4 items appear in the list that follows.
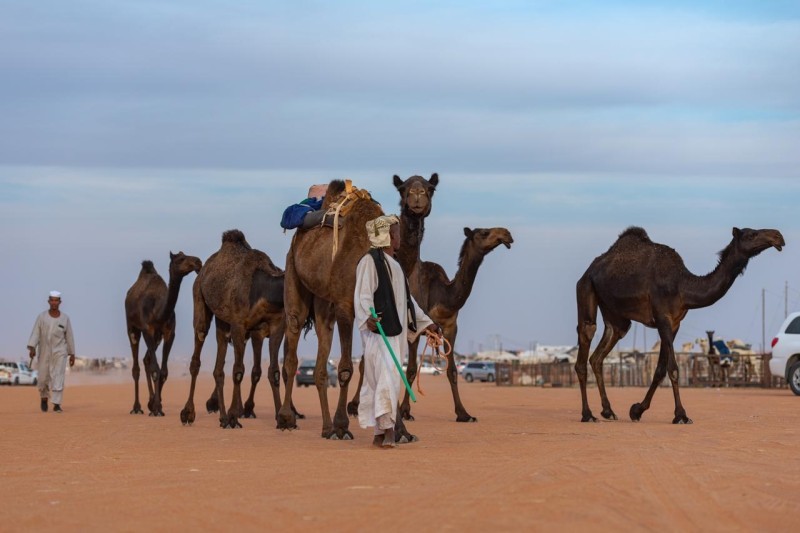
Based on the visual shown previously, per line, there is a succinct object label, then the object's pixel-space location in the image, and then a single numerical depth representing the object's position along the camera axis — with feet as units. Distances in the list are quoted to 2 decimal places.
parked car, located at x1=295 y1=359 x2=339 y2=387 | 172.86
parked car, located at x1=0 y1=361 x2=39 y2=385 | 202.18
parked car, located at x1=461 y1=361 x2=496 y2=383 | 272.92
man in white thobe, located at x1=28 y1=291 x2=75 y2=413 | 82.99
